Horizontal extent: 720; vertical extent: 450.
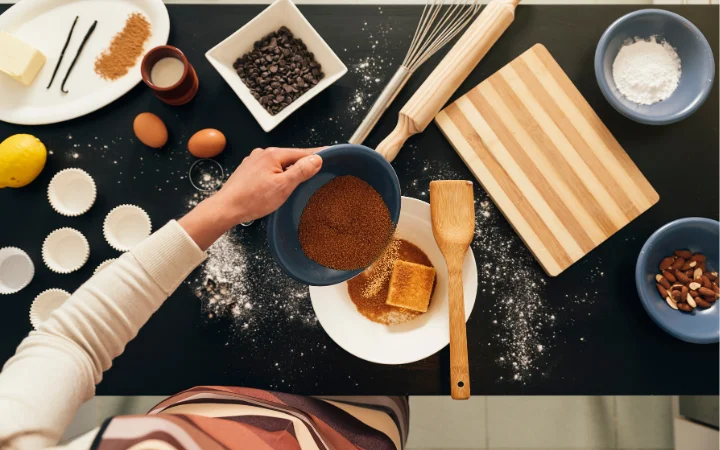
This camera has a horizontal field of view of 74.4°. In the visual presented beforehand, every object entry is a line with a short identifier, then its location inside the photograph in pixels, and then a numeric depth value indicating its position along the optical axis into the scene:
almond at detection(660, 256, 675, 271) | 0.99
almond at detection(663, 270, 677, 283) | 0.99
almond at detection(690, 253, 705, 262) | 0.98
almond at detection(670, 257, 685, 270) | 0.98
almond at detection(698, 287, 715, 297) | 0.96
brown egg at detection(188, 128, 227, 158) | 1.00
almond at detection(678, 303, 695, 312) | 0.97
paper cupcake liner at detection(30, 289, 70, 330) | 0.98
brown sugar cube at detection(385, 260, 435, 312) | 0.94
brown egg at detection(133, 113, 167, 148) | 1.00
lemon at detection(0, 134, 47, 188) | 0.96
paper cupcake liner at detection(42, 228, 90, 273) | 0.99
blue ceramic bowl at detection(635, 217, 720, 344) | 0.95
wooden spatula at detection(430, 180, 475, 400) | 0.88
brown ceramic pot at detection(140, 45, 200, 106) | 0.96
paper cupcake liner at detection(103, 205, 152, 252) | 1.00
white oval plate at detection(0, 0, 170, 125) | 1.04
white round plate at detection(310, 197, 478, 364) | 0.92
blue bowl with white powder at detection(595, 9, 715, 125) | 0.98
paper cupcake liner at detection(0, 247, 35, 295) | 1.00
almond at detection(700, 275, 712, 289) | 0.97
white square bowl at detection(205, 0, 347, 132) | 0.97
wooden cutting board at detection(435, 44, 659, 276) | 1.01
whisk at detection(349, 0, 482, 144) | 1.01
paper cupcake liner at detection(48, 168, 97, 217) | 1.00
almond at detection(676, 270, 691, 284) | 0.98
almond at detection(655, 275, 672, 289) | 0.98
